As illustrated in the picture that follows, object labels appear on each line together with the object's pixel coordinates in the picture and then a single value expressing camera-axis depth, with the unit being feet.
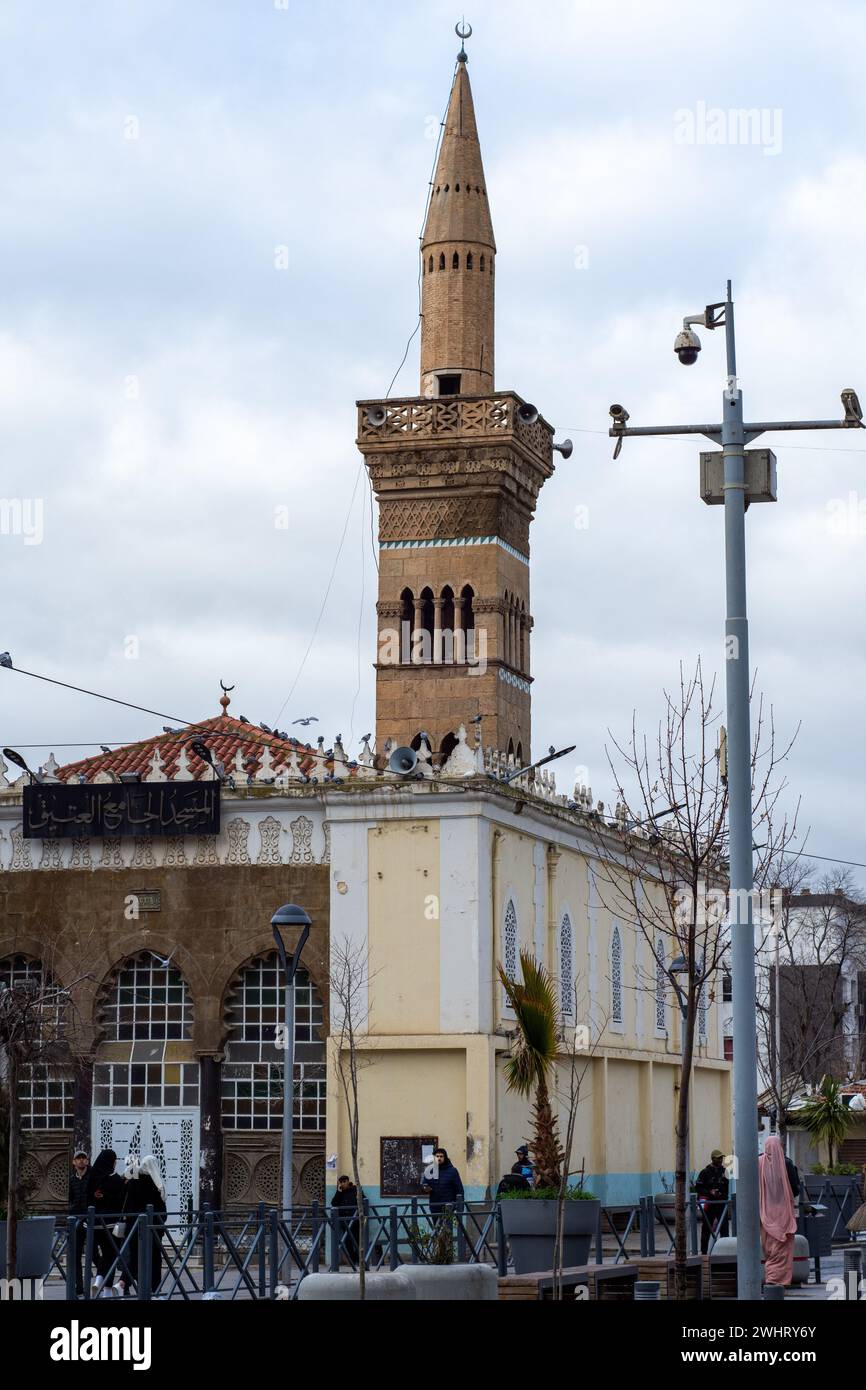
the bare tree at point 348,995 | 93.09
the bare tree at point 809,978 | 187.21
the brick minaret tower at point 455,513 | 155.33
